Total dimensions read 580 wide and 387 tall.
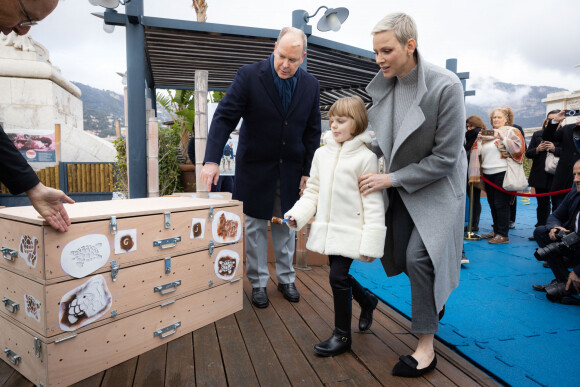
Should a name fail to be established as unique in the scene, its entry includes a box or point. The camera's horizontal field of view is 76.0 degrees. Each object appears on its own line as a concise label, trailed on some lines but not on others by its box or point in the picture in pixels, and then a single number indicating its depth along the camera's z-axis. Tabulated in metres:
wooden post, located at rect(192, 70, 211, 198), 3.97
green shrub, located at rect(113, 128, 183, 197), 7.40
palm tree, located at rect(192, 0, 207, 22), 10.36
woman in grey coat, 1.90
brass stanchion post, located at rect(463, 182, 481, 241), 5.48
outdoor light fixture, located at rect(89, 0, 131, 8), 4.80
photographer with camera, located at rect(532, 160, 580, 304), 3.11
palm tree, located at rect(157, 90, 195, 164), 8.71
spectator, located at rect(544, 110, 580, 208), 4.95
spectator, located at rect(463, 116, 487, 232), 4.68
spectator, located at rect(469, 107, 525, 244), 5.51
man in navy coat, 2.85
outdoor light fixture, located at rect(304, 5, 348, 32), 6.18
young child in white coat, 2.06
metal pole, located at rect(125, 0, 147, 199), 5.28
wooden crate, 1.76
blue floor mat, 2.07
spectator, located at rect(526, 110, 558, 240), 5.54
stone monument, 13.18
